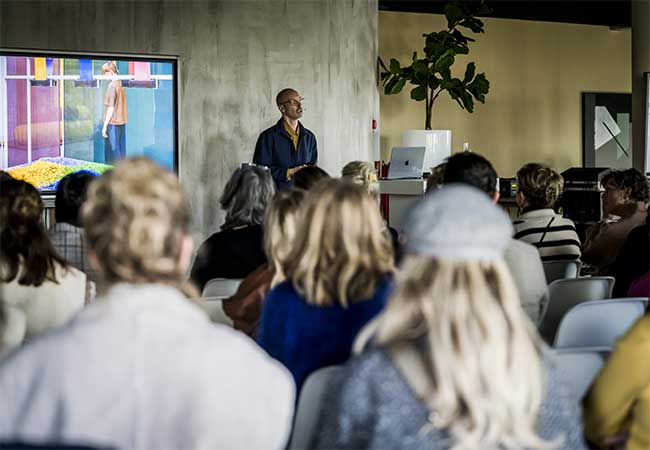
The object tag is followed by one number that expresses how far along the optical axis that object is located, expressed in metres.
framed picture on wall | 13.68
